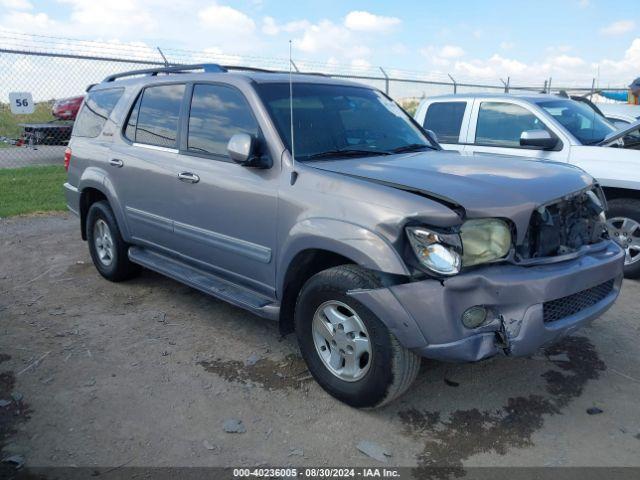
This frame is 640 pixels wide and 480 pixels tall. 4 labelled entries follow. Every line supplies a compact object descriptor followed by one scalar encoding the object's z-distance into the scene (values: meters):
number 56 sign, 10.75
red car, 15.97
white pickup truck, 5.33
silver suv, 2.76
